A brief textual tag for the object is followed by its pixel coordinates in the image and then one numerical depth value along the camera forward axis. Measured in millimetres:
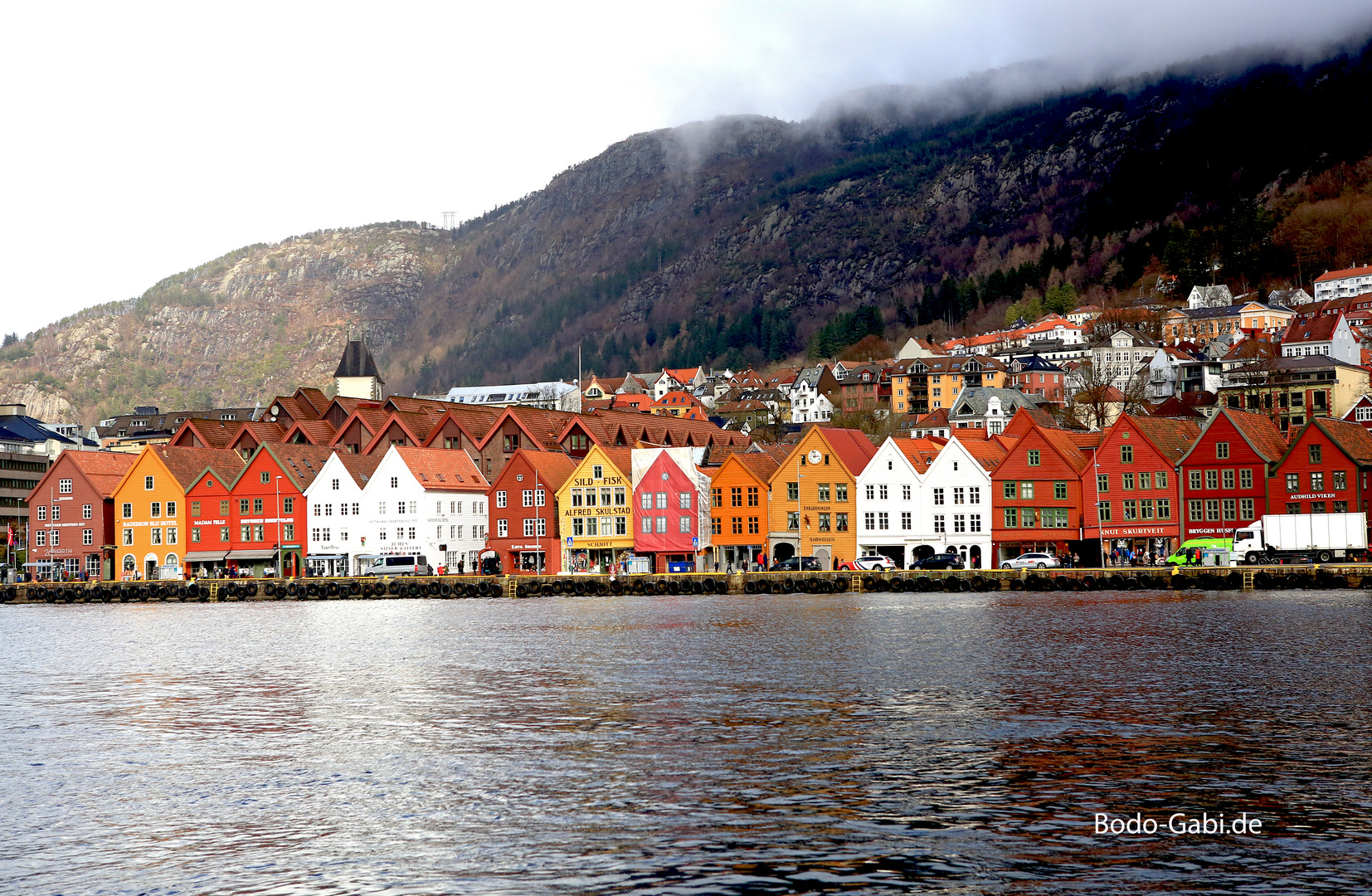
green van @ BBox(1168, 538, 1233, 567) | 92206
